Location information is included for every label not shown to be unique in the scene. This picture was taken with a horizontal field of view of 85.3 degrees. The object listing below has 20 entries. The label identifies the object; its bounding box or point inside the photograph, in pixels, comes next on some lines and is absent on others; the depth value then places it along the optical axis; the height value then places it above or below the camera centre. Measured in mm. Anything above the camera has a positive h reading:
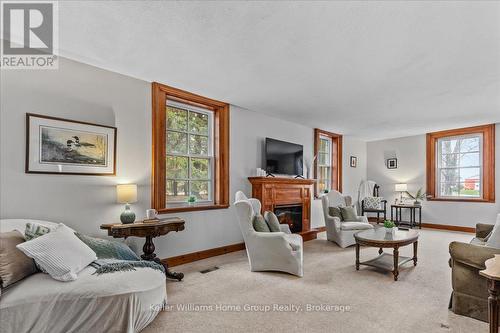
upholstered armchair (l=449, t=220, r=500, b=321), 2262 -983
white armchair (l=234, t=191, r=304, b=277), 3299 -998
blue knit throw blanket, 2123 -800
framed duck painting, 2654 +223
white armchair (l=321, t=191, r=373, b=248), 4801 -1046
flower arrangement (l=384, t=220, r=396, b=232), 3820 -831
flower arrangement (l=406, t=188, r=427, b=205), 6967 -760
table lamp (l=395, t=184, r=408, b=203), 7176 -551
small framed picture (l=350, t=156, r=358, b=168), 7656 +167
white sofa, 1757 -922
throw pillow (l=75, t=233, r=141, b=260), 2488 -775
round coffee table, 3264 -937
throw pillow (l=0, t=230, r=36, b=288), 1887 -680
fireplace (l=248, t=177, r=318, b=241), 4793 -612
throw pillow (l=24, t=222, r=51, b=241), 2203 -524
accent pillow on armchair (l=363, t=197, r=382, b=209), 7346 -978
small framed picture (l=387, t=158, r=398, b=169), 7652 +109
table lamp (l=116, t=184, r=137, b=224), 3014 -330
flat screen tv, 5156 +192
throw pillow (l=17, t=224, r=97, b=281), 1969 -652
